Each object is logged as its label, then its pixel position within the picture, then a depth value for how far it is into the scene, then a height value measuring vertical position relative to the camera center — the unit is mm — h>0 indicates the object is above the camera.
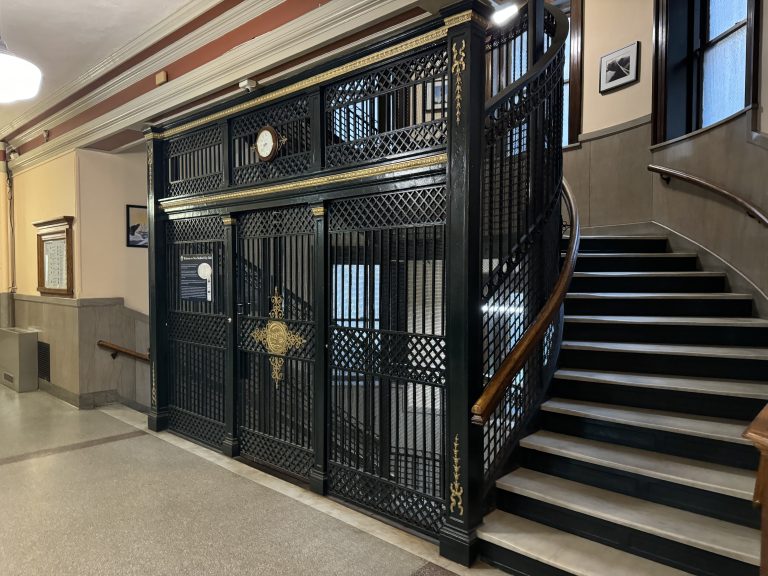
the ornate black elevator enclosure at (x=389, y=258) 2594 +81
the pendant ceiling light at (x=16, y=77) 2885 +1148
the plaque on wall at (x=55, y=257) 5824 +166
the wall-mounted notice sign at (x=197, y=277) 4395 -61
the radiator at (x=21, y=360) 6461 -1164
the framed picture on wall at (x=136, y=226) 6094 +541
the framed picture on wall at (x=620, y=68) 5461 +2278
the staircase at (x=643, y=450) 2219 -965
